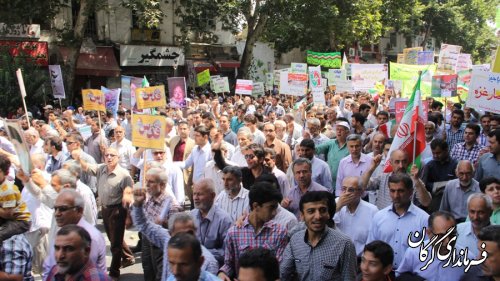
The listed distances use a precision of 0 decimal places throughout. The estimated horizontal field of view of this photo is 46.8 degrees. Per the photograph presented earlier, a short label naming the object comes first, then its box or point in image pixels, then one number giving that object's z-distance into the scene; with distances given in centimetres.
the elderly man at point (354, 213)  480
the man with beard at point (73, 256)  354
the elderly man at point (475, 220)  446
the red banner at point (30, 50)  2033
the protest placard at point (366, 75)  1653
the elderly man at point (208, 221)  479
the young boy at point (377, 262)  357
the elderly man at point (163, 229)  402
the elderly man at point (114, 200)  667
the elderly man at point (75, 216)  427
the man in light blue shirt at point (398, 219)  452
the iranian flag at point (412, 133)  638
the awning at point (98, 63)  2323
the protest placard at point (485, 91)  874
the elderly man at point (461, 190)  566
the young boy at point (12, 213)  441
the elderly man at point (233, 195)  529
